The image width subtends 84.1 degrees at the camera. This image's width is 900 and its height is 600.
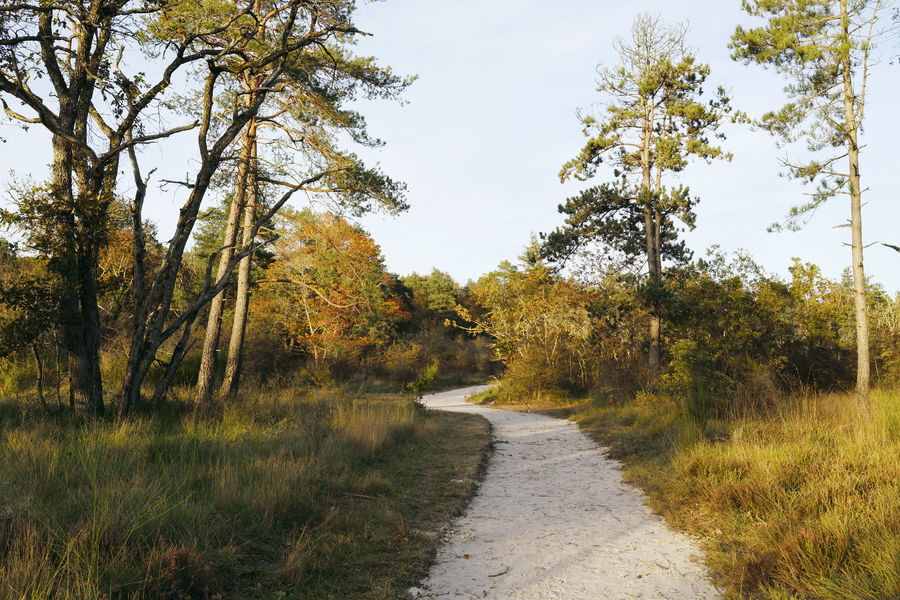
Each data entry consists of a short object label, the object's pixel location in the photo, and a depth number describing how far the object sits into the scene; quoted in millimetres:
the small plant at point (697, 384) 10359
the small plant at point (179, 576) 3275
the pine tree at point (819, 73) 12289
